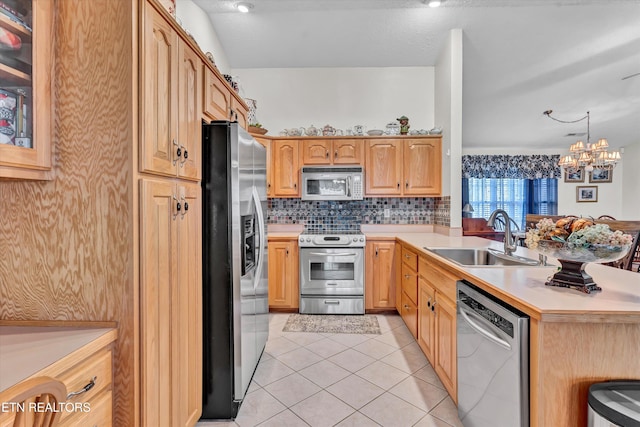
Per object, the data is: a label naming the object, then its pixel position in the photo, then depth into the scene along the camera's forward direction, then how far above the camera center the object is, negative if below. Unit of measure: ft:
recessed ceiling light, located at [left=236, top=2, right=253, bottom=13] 9.82 +6.69
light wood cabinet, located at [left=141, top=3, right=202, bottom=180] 3.61 +1.50
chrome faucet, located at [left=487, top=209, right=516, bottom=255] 6.62 -0.64
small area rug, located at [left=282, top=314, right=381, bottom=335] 9.77 -3.89
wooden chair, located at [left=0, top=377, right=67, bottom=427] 1.63 -1.12
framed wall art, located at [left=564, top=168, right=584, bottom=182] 22.38 +2.69
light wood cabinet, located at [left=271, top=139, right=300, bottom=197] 12.07 +1.72
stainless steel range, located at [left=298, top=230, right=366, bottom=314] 10.96 -2.47
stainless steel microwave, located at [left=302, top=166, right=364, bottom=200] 11.68 +1.06
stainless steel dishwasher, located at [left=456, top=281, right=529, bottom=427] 3.70 -2.13
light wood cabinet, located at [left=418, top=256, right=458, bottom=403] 5.79 -2.43
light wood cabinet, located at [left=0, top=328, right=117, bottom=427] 2.49 -1.35
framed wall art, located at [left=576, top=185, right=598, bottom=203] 22.84 +1.37
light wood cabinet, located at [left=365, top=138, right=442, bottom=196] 11.75 +1.71
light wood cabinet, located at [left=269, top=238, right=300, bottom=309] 11.17 -2.32
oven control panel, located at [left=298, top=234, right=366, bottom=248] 10.94 -1.13
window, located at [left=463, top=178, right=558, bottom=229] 22.53 +1.10
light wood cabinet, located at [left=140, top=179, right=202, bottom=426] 3.61 -1.31
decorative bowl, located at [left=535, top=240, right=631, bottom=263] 3.66 -0.51
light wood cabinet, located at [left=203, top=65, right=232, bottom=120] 5.55 +2.29
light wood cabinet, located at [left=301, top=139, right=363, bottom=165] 11.98 +2.35
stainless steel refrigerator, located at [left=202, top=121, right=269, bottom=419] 5.57 -1.11
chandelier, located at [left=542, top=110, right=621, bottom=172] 14.89 +2.79
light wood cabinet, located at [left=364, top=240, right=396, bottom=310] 11.10 -2.37
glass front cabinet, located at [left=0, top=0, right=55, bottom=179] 3.00 +1.28
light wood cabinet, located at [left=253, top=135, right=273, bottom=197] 11.94 +1.55
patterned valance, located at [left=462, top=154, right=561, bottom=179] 22.12 +3.29
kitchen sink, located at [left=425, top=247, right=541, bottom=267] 7.23 -1.12
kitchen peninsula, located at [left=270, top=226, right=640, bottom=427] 3.38 -1.59
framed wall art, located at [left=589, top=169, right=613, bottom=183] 22.98 +2.76
